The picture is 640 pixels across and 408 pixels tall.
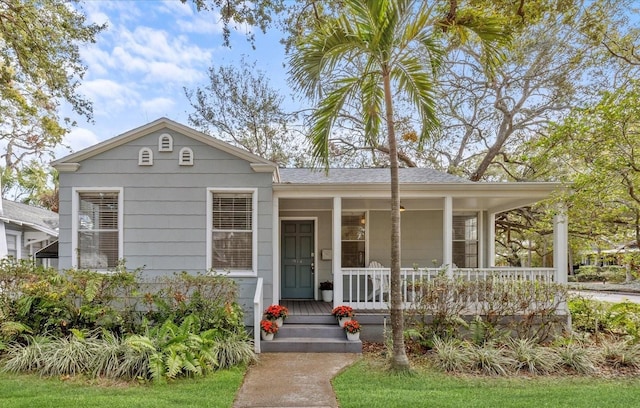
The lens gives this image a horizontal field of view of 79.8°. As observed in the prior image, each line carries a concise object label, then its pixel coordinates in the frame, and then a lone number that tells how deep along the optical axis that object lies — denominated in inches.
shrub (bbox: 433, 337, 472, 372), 213.9
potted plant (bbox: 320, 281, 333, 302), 351.9
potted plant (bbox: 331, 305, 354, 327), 270.8
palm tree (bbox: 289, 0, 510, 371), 197.8
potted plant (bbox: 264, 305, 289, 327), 267.1
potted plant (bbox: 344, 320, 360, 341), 259.3
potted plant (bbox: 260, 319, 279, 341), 255.6
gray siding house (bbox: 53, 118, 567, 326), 279.0
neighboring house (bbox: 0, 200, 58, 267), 465.7
